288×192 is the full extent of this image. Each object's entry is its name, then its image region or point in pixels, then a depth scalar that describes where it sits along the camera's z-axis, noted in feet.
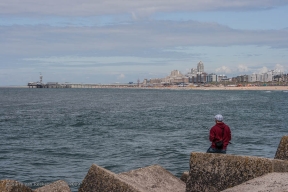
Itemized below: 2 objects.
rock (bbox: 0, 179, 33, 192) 26.02
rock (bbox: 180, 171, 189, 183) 37.86
